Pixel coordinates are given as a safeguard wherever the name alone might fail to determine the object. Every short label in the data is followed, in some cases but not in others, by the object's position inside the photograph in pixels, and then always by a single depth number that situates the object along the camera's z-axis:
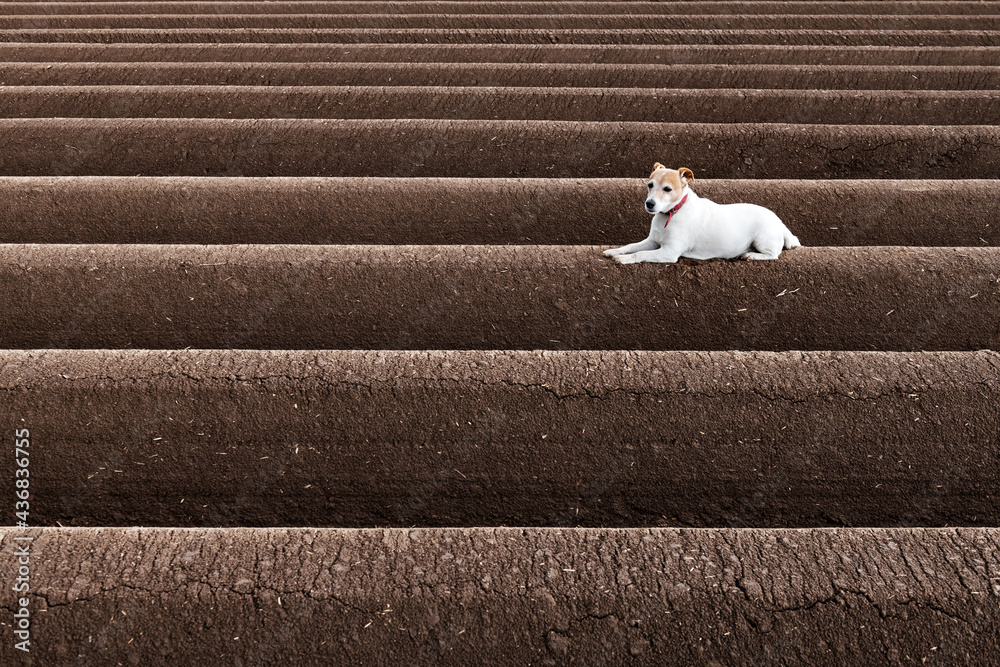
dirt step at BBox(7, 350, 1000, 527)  3.28
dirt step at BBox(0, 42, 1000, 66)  7.35
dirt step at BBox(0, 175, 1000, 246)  4.71
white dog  3.66
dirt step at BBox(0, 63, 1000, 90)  6.82
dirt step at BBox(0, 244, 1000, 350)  3.98
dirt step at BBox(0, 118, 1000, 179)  5.43
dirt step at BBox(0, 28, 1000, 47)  7.90
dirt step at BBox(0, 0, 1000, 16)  8.81
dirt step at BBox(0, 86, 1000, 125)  6.11
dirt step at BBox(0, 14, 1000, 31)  8.41
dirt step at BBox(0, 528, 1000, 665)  2.49
